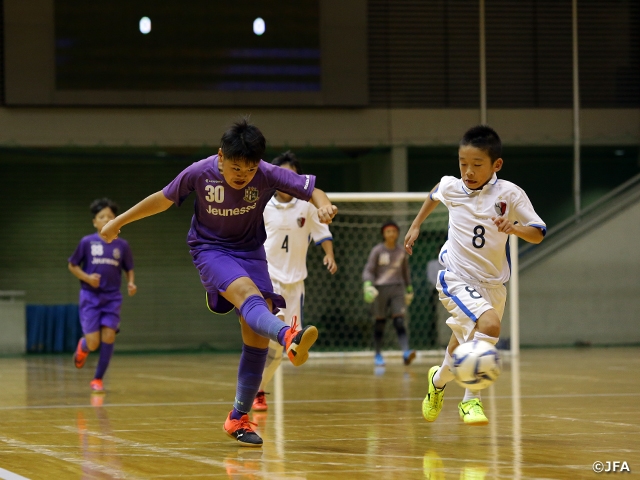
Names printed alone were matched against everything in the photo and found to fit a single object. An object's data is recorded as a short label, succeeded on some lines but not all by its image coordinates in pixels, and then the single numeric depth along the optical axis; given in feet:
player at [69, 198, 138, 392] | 63.31
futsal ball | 32.24
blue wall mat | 115.24
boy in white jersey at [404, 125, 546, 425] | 35.91
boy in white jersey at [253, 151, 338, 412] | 50.49
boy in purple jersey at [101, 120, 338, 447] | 31.83
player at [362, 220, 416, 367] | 88.28
